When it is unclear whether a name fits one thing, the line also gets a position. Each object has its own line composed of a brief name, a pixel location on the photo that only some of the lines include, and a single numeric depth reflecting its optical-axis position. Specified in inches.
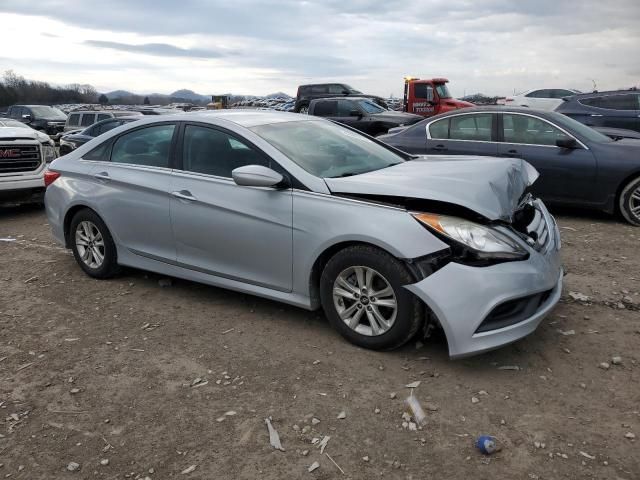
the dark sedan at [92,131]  510.3
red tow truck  788.6
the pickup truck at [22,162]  331.4
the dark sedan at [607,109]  462.3
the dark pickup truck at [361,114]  620.7
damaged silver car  130.3
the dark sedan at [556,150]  268.5
